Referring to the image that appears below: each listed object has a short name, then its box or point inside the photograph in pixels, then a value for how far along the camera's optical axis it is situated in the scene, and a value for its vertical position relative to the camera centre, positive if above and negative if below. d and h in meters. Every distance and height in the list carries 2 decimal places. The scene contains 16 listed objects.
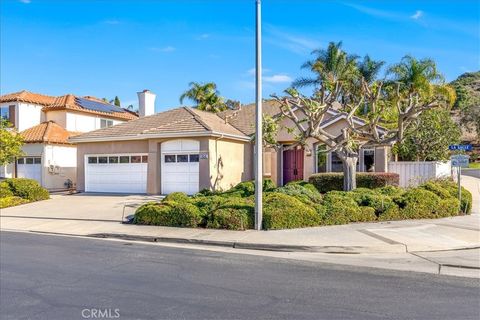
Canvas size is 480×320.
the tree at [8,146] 22.33 +0.75
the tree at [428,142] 25.39 +0.94
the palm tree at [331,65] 34.00 +7.53
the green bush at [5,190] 20.39 -1.40
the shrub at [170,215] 13.03 -1.70
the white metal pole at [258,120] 12.34 +1.14
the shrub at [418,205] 13.82 -1.50
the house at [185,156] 21.42 +0.16
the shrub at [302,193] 14.01 -1.19
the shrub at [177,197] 14.80 -1.32
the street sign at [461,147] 15.42 +0.38
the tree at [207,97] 38.66 +5.62
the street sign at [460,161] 14.41 -0.11
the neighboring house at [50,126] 27.47 +2.45
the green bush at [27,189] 20.81 -1.38
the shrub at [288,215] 12.33 -1.62
